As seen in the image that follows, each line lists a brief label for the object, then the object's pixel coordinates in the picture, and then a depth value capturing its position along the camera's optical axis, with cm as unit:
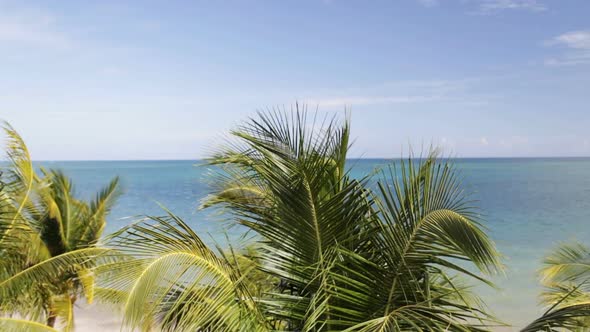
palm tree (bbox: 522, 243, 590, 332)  738
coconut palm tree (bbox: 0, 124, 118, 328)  720
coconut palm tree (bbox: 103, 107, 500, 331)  415
